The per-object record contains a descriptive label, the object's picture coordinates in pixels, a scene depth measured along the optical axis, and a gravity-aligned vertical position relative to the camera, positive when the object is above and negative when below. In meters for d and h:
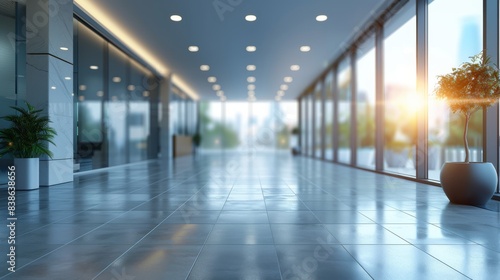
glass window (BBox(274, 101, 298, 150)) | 31.52 +1.71
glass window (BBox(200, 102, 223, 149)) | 32.62 +1.59
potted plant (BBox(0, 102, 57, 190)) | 7.57 -0.04
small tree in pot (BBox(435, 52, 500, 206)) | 5.63 +0.62
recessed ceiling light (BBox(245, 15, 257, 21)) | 10.66 +3.71
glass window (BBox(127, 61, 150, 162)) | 15.90 +1.30
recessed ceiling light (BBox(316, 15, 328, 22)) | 10.66 +3.70
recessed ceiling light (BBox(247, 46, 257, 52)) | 14.20 +3.71
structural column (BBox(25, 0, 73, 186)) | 8.28 +1.64
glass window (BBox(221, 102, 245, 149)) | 32.53 +1.94
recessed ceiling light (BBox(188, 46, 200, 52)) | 14.16 +3.72
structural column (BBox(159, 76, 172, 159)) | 20.53 +1.18
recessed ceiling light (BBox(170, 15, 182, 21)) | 10.63 +3.71
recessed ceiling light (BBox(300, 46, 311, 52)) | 14.12 +3.69
